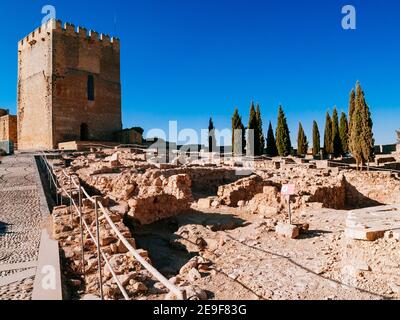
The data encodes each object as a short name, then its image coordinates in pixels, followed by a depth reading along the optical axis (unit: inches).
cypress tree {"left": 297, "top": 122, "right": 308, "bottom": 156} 1561.3
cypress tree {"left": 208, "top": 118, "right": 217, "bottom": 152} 1566.6
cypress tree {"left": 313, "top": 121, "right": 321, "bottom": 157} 1566.2
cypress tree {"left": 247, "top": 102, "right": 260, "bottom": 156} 1430.9
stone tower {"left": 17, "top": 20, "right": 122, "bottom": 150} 1200.2
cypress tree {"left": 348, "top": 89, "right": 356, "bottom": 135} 1299.2
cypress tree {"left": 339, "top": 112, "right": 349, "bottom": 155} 1472.7
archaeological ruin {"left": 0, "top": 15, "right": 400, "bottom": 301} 217.9
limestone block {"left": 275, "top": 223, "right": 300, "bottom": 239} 361.1
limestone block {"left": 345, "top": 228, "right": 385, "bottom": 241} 279.3
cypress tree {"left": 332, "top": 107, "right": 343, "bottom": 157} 1464.1
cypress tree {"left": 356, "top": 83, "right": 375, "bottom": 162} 1020.5
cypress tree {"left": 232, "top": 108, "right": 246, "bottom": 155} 1459.4
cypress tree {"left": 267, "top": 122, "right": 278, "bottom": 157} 1507.1
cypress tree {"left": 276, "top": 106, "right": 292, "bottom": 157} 1414.9
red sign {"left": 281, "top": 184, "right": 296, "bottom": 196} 418.1
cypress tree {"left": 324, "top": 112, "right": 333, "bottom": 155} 1498.5
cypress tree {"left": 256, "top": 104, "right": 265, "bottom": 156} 1435.8
